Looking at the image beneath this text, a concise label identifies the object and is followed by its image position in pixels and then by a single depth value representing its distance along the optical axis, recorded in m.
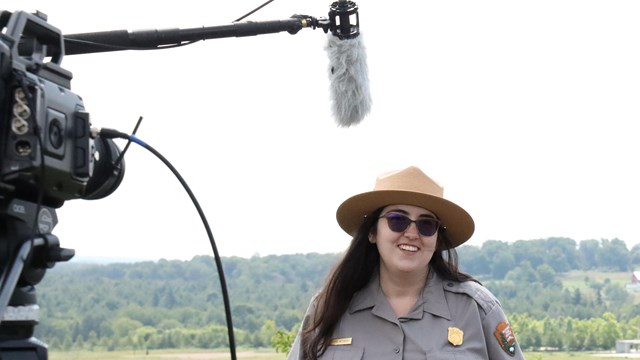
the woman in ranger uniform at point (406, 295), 5.77
